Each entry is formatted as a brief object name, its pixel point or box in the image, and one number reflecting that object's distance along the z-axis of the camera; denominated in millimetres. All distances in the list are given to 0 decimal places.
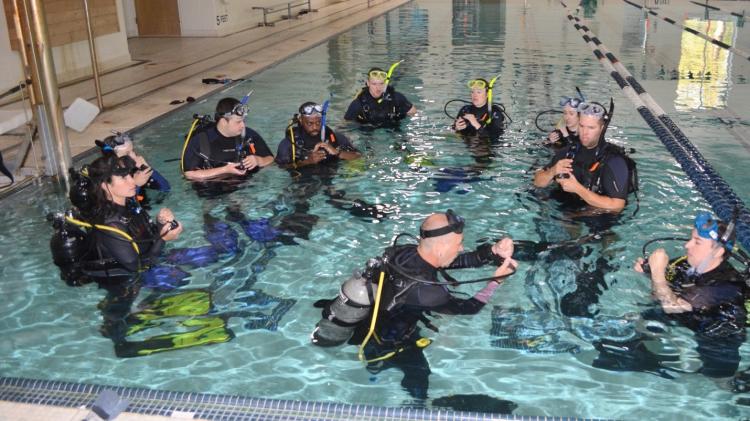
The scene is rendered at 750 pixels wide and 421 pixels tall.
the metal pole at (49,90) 5586
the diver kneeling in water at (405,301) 3109
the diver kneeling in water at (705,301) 3162
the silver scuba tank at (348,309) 3080
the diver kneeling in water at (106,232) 3705
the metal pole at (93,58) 7785
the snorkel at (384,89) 7472
